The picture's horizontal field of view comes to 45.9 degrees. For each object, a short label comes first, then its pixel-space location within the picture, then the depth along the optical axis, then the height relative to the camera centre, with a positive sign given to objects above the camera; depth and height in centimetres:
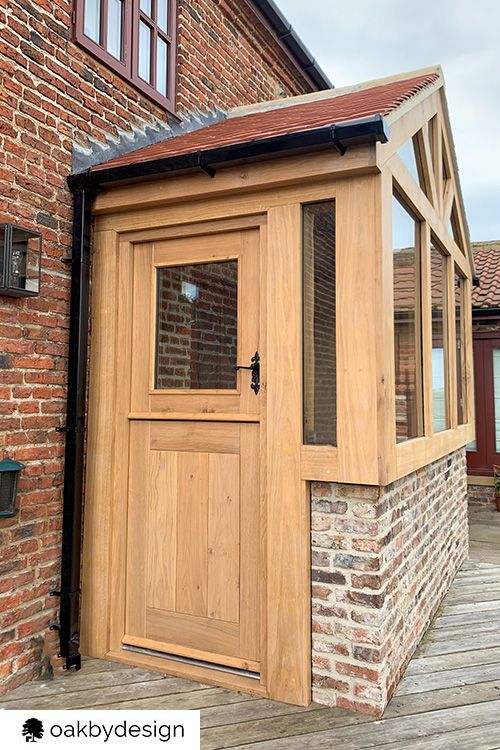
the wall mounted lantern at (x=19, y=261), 306 +77
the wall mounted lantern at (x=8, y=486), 299 -42
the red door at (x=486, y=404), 887 -2
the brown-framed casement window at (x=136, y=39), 386 +261
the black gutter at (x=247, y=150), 280 +131
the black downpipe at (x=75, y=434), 335 -18
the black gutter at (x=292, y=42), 602 +402
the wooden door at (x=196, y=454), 323 -29
